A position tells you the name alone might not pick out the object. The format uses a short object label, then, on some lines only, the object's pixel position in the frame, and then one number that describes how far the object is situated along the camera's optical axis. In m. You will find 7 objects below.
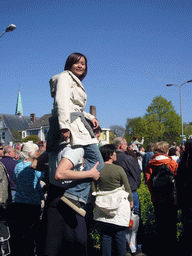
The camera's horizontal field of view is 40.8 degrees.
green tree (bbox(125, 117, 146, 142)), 46.53
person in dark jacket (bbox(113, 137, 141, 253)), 5.31
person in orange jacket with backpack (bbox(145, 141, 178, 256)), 4.70
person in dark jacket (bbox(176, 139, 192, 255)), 3.55
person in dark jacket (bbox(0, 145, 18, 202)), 5.99
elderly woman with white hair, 4.53
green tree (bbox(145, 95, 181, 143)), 46.81
